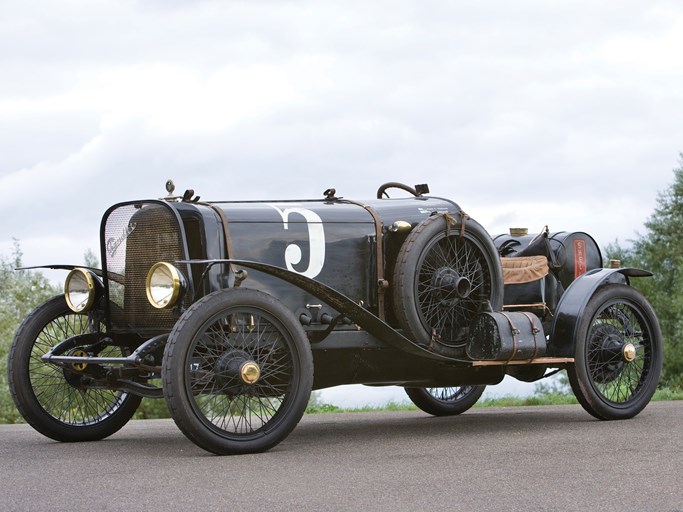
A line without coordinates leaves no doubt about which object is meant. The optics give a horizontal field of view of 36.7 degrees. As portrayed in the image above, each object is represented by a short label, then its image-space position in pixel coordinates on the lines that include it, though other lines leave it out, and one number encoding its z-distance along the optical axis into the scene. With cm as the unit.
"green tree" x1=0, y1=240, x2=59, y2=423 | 2655
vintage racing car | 644
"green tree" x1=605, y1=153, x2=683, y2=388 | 3678
